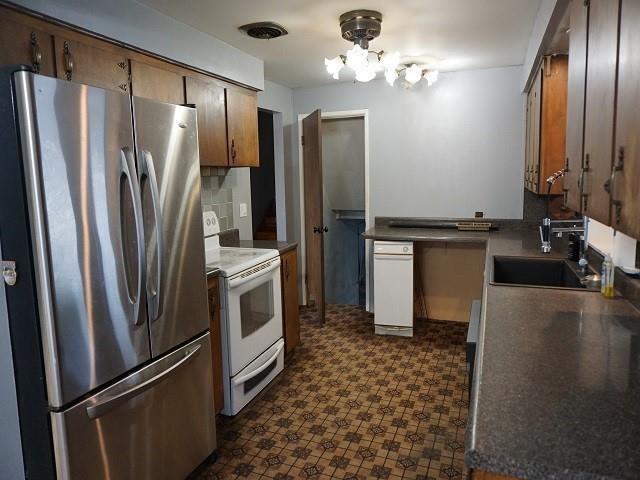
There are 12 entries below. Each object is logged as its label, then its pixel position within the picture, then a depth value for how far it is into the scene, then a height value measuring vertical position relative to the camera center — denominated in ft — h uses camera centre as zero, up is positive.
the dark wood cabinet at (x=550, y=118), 8.50 +1.29
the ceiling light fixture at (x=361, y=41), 8.31 +2.89
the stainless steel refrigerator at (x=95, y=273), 4.66 -0.87
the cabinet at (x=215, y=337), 8.01 -2.54
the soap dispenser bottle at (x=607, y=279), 6.22 -1.28
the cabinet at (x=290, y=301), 10.90 -2.63
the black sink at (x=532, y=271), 8.77 -1.66
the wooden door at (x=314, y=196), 13.29 -0.14
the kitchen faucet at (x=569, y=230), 7.98 -0.89
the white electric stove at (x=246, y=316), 8.32 -2.42
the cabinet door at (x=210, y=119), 9.07 +1.56
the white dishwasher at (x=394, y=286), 12.80 -2.71
